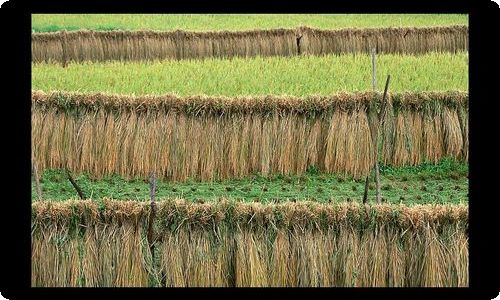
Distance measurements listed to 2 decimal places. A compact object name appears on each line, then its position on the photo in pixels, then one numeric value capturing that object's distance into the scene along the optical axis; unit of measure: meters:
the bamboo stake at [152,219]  5.70
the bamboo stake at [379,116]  8.59
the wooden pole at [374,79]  10.12
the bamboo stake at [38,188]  7.30
